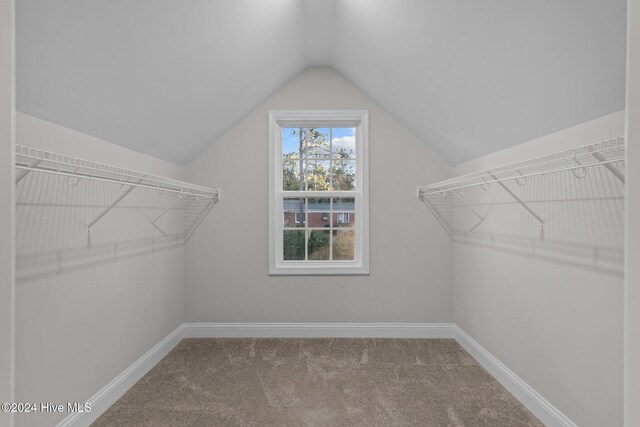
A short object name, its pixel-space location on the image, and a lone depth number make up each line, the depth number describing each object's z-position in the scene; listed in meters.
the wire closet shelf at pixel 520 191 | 1.35
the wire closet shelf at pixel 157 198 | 1.46
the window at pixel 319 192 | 3.09
